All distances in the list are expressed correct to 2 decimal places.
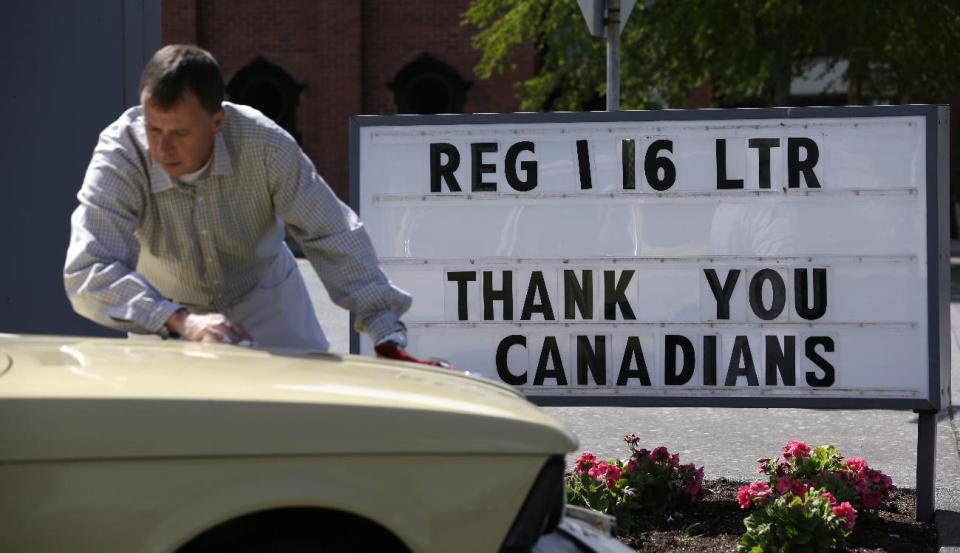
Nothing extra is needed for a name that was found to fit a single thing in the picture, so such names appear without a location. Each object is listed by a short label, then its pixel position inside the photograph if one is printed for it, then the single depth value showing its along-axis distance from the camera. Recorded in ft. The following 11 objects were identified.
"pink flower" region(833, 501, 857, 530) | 34.14
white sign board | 38.60
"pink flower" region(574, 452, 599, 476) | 38.42
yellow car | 16.80
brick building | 197.98
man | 21.99
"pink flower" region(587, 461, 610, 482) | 37.91
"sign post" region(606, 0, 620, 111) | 51.85
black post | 38.14
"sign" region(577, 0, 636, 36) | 52.11
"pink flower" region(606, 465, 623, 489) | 38.01
